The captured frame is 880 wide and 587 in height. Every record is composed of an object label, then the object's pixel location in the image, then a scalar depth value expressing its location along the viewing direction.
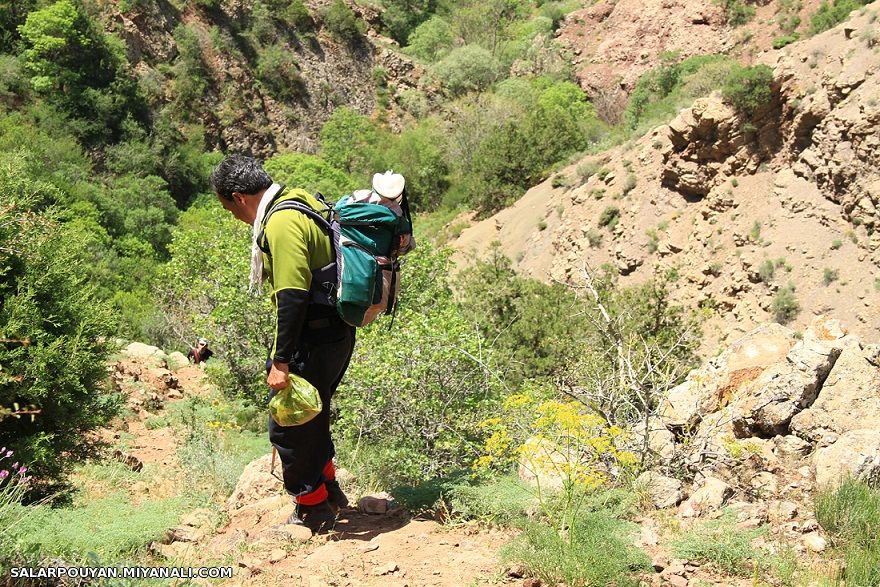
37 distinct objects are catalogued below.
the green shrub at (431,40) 47.88
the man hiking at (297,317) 3.15
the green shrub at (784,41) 26.45
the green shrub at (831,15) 26.00
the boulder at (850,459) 3.64
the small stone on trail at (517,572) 3.01
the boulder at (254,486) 4.23
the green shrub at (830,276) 13.17
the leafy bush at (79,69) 26.59
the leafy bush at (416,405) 5.04
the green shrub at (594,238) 18.02
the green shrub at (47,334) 4.08
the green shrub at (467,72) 42.62
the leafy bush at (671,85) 24.14
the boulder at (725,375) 4.96
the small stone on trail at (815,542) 3.18
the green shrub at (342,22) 40.94
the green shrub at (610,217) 18.01
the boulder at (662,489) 3.71
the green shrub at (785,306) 13.27
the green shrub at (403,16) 49.72
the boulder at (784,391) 4.41
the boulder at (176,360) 11.95
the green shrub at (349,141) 35.31
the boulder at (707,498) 3.57
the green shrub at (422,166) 32.47
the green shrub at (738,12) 35.72
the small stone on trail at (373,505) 3.93
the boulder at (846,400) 4.24
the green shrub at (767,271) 14.01
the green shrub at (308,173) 30.73
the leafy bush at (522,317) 10.20
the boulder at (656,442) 4.17
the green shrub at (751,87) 14.89
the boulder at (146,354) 10.83
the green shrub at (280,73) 36.41
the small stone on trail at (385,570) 3.08
